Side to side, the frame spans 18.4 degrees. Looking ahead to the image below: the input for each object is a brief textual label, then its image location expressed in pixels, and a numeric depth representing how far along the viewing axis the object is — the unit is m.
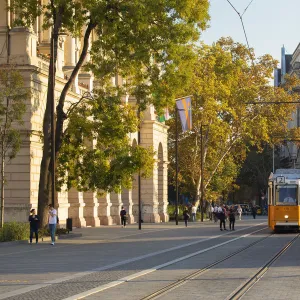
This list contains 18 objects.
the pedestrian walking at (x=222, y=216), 54.80
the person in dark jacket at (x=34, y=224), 36.56
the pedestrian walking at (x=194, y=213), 79.62
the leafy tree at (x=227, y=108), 80.12
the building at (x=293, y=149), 129.25
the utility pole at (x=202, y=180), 77.18
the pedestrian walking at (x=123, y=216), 59.69
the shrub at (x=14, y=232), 37.11
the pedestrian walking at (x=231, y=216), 56.37
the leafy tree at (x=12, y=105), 41.09
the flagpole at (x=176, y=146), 69.62
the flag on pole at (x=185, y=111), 65.31
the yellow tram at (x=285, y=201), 48.59
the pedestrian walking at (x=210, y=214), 86.35
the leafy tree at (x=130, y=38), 40.97
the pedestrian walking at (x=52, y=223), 36.66
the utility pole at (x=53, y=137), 41.52
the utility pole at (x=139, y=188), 54.47
